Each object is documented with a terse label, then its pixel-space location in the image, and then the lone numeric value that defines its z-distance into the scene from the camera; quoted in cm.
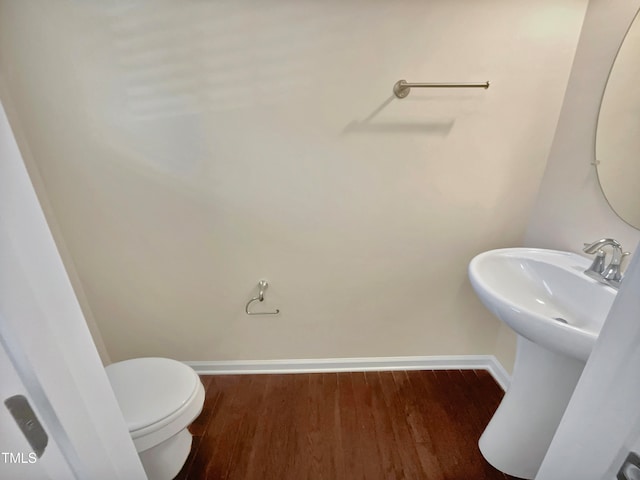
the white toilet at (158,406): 98
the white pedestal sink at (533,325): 93
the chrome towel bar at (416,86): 111
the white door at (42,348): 35
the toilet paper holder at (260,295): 146
